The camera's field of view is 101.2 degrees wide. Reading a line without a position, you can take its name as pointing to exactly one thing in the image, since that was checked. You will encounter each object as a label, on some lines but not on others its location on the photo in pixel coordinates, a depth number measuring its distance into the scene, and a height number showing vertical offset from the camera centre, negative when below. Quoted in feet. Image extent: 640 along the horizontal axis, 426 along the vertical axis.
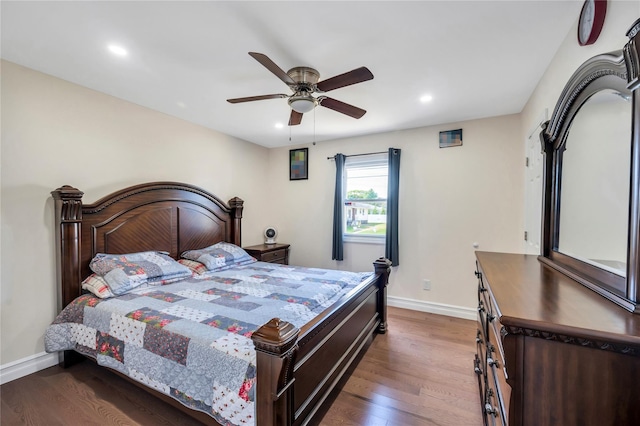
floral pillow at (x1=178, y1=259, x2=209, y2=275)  9.81 -2.24
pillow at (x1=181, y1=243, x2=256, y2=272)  10.21 -1.99
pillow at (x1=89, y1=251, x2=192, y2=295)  7.39 -1.93
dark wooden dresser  2.23 -1.35
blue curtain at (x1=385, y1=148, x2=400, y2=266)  11.96 +0.16
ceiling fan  5.91 +2.96
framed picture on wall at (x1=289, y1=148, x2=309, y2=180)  14.61 +2.53
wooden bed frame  4.08 -1.93
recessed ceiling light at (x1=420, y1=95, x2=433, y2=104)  8.70 +3.76
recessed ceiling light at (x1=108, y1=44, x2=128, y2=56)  6.15 +3.74
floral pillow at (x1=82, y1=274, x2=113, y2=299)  7.11 -2.24
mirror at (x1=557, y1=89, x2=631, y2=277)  3.26 +0.43
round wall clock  4.16 +3.22
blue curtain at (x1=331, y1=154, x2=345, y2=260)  13.28 -0.01
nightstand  12.82 -2.25
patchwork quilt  4.47 -2.54
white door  7.26 +0.62
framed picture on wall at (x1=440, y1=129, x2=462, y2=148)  11.07 +3.08
